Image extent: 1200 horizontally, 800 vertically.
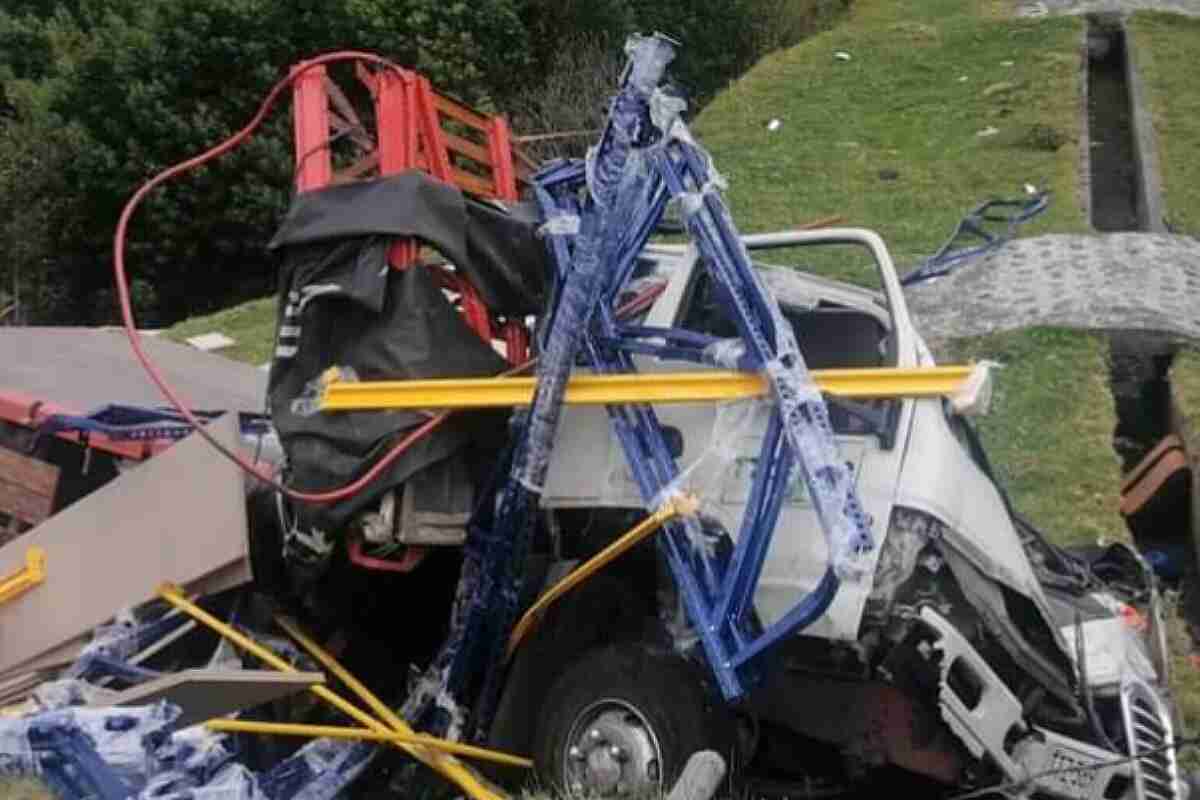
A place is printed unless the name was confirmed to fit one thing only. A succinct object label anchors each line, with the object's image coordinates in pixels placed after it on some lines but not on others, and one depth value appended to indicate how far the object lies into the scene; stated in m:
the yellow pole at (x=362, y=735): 5.50
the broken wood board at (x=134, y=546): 6.14
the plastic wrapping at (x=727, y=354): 5.39
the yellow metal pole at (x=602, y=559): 5.33
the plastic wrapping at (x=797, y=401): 4.83
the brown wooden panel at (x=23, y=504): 6.97
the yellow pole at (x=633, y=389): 5.17
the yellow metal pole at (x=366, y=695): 5.71
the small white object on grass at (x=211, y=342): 12.71
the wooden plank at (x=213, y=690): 4.99
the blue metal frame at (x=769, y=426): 5.05
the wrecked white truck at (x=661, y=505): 5.24
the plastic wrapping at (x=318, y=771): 5.63
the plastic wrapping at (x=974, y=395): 5.06
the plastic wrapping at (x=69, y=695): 5.39
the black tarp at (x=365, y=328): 5.78
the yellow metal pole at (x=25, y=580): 6.30
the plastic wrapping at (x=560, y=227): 6.10
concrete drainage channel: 9.46
